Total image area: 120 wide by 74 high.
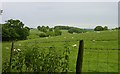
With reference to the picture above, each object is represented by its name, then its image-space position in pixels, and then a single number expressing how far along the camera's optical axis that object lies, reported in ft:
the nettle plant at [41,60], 24.25
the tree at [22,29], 82.20
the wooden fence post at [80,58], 22.28
